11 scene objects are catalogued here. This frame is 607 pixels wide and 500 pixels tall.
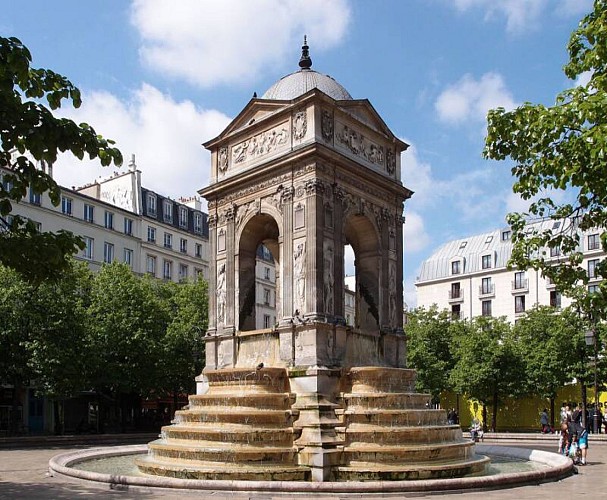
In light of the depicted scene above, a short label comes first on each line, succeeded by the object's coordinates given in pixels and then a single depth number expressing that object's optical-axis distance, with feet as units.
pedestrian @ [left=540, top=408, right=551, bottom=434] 146.93
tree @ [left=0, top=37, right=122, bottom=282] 34.22
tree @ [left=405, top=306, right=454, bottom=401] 177.99
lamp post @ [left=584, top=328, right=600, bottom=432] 110.52
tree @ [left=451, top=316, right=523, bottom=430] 168.04
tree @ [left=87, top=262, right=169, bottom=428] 139.85
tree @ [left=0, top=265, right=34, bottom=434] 129.70
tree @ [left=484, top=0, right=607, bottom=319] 40.37
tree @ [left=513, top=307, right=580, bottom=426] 165.78
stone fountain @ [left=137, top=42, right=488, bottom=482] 58.90
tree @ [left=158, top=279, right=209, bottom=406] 147.84
